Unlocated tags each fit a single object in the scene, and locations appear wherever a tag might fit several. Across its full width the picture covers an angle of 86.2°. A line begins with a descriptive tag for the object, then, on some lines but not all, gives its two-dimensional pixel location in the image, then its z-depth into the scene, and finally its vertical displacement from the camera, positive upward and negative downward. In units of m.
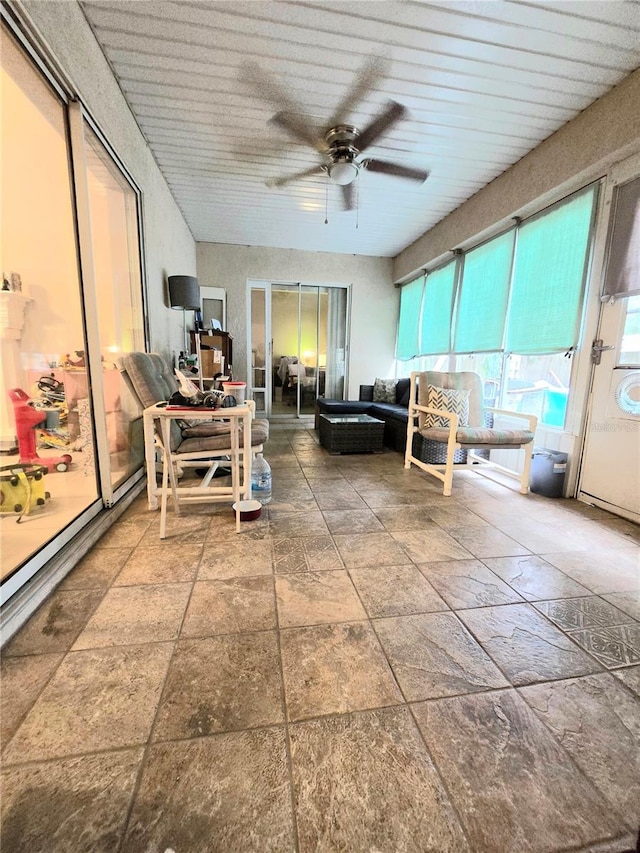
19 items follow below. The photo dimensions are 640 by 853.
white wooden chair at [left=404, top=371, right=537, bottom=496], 2.65 -0.42
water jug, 2.45 -0.79
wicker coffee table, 3.74 -0.69
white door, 2.23 -0.04
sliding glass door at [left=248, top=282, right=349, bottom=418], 5.75 +0.43
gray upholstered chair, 2.08 -0.40
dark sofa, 3.39 -0.53
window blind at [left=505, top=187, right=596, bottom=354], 2.62 +0.83
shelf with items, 4.23 +0.22
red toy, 2.52 -0.53
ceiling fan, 2.17 +1.82
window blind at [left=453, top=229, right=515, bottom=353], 3.44 +0.85
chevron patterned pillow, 3.09 -0.25
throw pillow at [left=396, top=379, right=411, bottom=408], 4.81 -0.25
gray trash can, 2.60 -0.72
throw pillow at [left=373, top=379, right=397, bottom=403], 5.09 -0.26
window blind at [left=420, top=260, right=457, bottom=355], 4.43 +0.86
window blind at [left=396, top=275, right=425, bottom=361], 5.27 +0.86
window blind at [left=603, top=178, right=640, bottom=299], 2.20 +0.88
